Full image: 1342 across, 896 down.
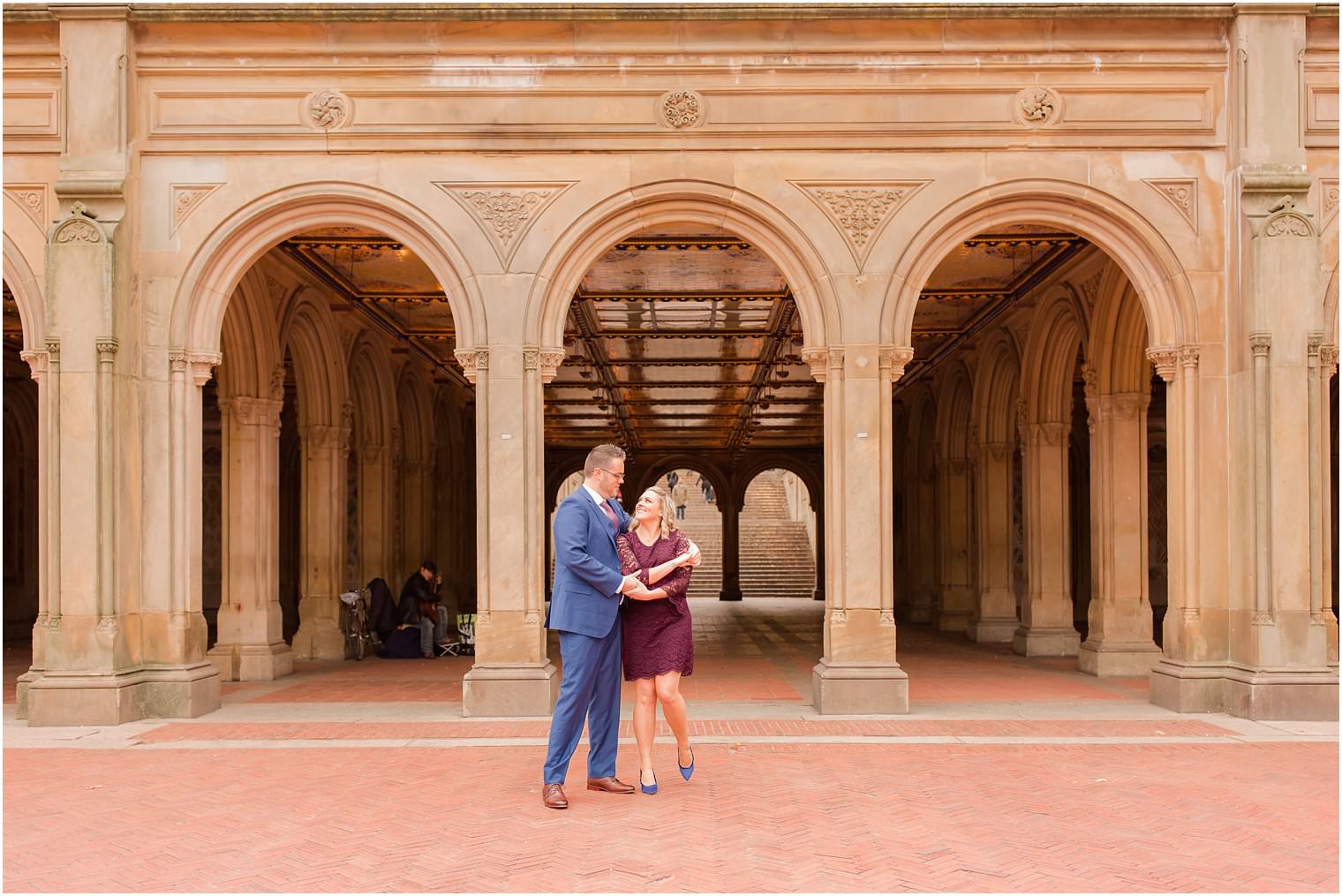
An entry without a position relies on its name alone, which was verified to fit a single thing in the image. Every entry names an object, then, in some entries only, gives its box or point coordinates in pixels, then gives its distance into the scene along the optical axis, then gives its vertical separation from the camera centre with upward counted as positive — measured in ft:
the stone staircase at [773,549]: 141.18 -9.73
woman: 24.02 -2.99
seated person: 57.47 -6.10
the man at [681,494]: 187.06 -2.98
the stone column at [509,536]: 36.65 -1.82
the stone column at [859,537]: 36.55 -1.96
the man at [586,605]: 23.41 -2.53
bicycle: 55.77 -6.70
